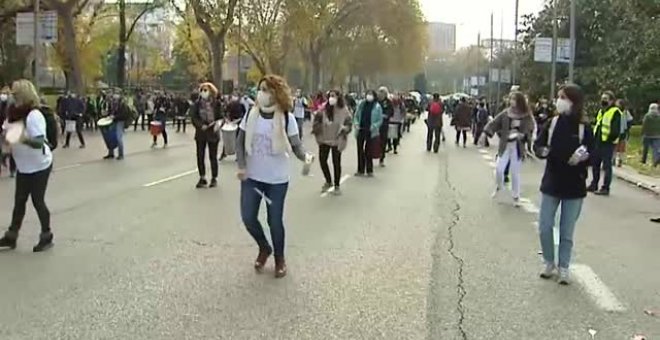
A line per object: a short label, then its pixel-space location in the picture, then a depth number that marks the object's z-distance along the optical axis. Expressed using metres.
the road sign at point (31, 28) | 32.19
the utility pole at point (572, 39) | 31.21
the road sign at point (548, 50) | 36.78
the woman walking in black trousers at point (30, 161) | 9.23
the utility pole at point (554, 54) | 36.28
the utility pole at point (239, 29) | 58.86
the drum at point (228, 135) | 14.85
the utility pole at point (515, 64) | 59.19
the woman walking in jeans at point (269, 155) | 8.17
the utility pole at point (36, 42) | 31.12
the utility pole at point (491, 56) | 79.45
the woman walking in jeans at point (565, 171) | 8.23
